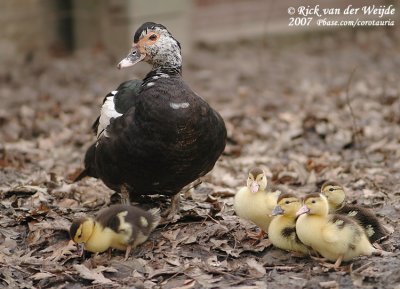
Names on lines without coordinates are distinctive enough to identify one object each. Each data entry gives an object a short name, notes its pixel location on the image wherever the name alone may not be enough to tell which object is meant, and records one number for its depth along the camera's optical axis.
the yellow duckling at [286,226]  9.17
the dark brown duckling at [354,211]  9.37
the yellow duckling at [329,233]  8.71
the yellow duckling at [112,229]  9.40
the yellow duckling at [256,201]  9.73
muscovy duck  10.05
